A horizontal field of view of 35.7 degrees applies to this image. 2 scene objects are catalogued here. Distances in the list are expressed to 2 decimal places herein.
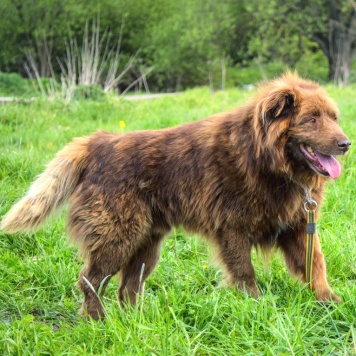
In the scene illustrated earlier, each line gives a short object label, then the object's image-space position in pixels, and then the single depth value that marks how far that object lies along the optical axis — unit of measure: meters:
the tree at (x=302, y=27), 27.03
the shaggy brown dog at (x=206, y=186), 3.45
